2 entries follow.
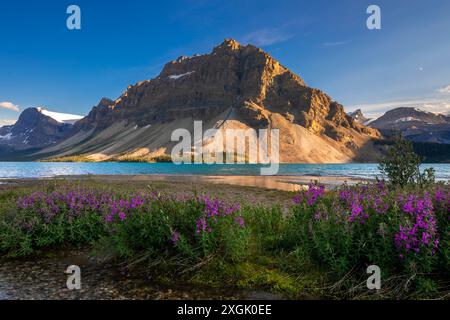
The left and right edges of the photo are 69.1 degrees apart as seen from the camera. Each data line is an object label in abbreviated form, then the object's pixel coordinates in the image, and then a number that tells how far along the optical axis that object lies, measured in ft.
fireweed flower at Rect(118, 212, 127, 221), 28.26
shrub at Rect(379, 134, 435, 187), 59.47
